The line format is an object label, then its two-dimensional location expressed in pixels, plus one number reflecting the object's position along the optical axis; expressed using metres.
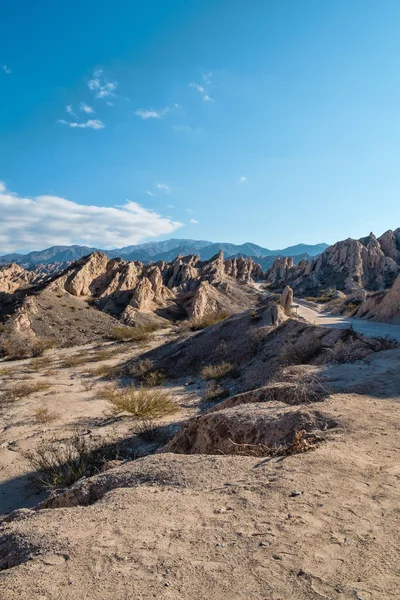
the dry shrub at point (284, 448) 4.21
